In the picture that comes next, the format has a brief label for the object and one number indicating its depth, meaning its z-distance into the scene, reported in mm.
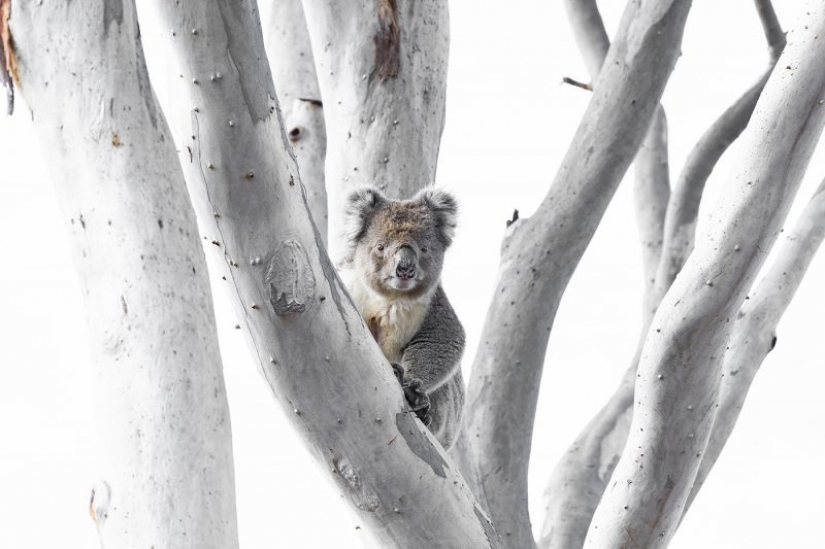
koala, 5699
